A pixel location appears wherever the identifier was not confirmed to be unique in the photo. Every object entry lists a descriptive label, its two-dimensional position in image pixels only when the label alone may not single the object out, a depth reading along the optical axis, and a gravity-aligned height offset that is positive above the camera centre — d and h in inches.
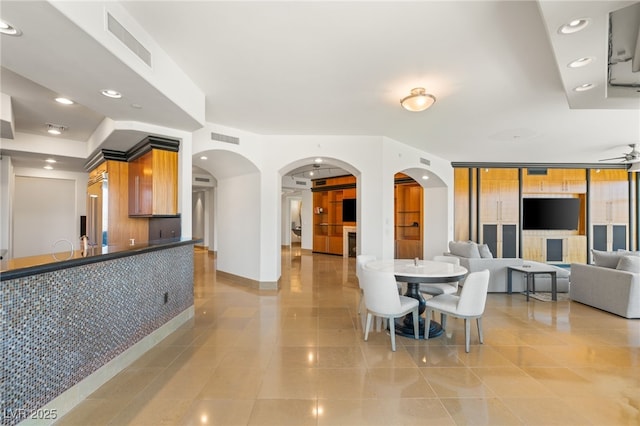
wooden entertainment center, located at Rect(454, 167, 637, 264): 339.9 +6.2
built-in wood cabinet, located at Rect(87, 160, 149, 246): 191.0 +3.5
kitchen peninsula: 73.5 -33.5
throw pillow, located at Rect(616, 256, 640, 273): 170.1 -28.4
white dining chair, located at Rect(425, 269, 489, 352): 128.0 -38.8
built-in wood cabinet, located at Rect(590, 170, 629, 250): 343.6 +7.4
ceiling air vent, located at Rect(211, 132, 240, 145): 203.8 +54.9
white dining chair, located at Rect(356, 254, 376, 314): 180.3 -28.3
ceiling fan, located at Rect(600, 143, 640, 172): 252.3 +50.4
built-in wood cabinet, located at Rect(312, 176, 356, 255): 450.3 +6.9
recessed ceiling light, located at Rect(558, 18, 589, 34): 80.1 +52.9
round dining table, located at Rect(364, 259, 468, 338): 134.8 -27.4
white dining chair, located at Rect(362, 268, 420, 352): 129.0 -37.4
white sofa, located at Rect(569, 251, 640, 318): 168.7 -44.0
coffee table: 207.0 -41.4
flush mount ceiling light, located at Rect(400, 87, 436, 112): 141.0 +55.9
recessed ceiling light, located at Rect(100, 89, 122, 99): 118.7 +50.1
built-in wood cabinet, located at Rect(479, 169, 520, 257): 339.9 +6.2
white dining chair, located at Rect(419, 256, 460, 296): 165.8 -42.1
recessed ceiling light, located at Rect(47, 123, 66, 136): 201.9 +61.6
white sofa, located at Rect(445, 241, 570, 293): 226.2 -47.4
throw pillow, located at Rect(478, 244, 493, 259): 247.6 -31.2
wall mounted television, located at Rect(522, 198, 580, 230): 341.7 +1.5
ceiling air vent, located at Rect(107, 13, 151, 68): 88.7 +57.6
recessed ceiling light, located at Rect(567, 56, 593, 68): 99.9 +53.1
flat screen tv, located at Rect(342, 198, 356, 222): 436.1 +8.1
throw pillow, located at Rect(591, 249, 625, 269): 188.2 -28.3
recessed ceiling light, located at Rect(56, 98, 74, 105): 157.9 +62.4
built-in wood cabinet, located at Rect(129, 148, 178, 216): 163.8 +17.8
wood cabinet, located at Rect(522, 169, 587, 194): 345.1 +40.3
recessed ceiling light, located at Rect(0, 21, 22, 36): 75.7 +49.2
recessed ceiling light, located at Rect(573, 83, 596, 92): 118.6 +52.5
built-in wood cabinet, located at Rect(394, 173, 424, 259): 383.6 -3.6
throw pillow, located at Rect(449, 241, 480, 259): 235.3 -28.1
